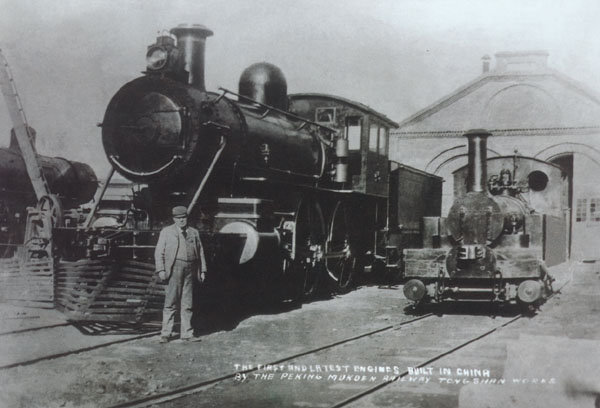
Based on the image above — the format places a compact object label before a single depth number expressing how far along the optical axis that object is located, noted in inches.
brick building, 850.8
